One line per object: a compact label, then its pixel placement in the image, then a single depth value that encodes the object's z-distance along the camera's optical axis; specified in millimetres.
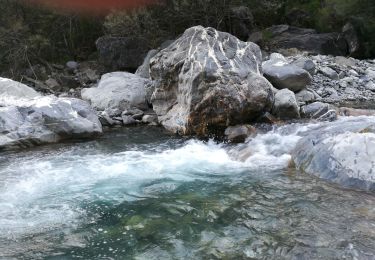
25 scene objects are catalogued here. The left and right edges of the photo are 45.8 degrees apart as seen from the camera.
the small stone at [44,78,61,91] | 14250
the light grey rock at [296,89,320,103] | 10711
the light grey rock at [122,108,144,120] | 10452
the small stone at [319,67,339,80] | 12836
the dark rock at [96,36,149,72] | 15391
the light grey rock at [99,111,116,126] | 10156
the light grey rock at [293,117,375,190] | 5652
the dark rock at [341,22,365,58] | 16562
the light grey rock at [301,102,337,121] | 9149
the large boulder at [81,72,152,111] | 10852
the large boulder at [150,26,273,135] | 8734
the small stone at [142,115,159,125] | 10196
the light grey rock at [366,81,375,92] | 12094
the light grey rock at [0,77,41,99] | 10211
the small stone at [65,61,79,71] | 16203
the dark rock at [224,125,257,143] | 8336
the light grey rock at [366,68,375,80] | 13042
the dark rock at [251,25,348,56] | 16328
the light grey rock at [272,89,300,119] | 9383
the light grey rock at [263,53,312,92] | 10797
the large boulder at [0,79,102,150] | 8602
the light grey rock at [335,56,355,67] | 14186
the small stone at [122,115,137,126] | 10227
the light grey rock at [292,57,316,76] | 12316
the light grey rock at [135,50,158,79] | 12828
